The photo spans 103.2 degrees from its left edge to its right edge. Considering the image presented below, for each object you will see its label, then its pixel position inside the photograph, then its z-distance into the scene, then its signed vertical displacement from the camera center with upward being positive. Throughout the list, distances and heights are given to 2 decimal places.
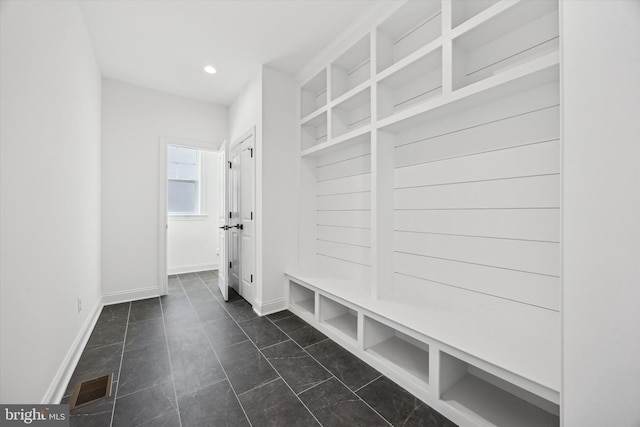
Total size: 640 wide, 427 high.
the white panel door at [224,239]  3.32 -0.37
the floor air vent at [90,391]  1.58 -1.18
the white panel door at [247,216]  3.09 -0.04
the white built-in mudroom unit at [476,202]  0.91 +0.07
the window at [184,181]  4.99 +0.63
